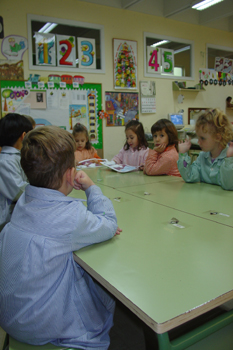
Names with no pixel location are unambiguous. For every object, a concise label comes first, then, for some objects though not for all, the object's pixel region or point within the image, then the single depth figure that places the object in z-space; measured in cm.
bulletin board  361
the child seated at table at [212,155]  165
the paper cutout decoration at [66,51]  391
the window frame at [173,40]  457
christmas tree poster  430
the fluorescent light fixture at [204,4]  405
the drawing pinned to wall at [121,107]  432
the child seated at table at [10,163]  168
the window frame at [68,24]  365
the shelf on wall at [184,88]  484
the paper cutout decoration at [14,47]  351
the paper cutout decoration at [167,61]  480
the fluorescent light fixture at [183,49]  504
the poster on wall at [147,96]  459
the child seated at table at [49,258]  75
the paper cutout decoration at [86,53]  406
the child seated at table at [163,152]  218
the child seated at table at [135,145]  270
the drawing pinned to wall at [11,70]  351
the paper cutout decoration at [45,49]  377
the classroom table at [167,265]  58
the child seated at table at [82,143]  315
